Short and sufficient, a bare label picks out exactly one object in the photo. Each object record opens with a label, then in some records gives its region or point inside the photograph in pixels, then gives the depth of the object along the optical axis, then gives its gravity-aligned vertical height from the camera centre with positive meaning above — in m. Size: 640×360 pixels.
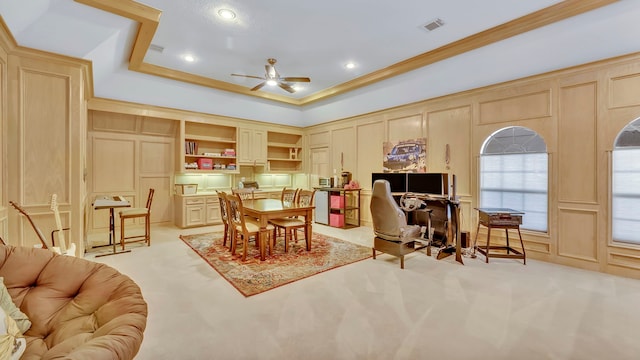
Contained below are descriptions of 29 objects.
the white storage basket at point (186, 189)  6.13 -0.22
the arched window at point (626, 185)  3.35 -0.07
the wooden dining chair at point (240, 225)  3.79 -0.67
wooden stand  3.77 -0.57
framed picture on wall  5.39 +0.48
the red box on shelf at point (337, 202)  6.25 -0.52
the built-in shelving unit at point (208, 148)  6.24 +0.76
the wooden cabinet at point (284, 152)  7.85 +0.80
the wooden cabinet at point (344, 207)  6.25 -0.65
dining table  3.83 -0.47
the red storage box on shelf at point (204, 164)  6.42 +0.36
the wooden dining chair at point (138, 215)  4.41 -0.59
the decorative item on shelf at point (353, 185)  6.43 -0.14
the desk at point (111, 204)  4.02 -0.37
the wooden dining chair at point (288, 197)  4.71 -0.35
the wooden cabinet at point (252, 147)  6.91 +0.83
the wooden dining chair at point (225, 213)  4.24 -0.55
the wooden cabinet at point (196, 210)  5.97 -0.70
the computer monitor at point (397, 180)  5.19 -0.02
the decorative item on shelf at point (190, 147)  6.21 +0.72
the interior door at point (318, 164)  7.37 +0.40
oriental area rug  3.18 -1.14
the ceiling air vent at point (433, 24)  3.31 +1.89
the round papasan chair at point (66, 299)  1.25 -0.62
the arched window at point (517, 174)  4.05 +0.08
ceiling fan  4.25 +1.59
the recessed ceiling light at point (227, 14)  3.15 +1.91
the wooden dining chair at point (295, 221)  4.24 -0.67
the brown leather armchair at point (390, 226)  3.66 -0.63
